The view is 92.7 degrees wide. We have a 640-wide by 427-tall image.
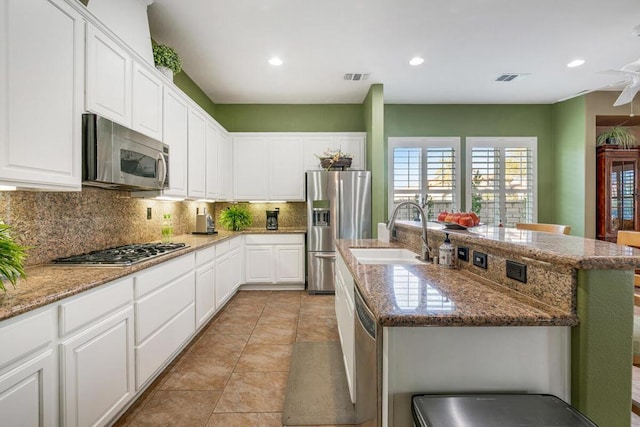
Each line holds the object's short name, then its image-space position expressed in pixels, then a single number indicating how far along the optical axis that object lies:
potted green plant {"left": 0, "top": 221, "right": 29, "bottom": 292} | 1.13
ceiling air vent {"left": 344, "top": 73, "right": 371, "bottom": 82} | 4.01
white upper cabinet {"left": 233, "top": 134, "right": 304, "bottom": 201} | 4.80
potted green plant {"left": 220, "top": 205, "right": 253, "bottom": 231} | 4.62
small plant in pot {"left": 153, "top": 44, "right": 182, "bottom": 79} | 2.79
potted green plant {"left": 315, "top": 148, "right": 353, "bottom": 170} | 4.50
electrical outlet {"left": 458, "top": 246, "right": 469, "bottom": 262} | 1.64
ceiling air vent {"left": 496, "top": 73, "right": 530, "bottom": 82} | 4.08
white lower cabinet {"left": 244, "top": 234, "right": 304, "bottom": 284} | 4.54
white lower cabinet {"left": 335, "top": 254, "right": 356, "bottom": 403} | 1.70
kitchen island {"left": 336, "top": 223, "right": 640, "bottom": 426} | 0.95
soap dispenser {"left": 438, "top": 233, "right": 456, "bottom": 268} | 1.74
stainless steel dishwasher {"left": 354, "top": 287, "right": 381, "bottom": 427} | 1.05
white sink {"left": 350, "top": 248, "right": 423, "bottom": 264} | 2.38
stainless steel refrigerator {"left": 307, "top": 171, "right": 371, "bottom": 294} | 4.38
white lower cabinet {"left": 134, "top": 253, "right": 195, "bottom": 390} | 1.91
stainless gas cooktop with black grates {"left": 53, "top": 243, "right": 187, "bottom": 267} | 1.84
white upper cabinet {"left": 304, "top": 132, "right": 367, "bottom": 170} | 4.79
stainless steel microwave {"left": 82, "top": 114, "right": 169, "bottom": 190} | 1.81
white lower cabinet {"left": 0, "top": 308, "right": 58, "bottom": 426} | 1.08
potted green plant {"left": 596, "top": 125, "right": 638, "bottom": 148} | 4.54
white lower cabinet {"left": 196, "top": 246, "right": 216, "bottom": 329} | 2.87
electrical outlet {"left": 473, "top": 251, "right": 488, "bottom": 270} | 1.46
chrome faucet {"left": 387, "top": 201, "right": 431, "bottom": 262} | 1.95
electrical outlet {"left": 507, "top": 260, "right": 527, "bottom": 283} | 1.18
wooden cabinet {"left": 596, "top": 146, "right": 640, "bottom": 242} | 4.52
